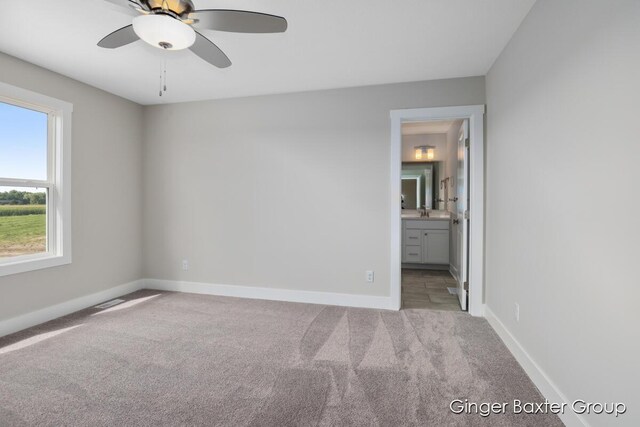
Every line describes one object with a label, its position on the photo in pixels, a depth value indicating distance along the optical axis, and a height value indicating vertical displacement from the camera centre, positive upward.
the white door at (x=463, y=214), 3.30 -0.03
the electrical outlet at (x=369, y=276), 3.48 -0.69
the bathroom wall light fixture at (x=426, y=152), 5.97 +1.11
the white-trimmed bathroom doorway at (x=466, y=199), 3.17 +0.13
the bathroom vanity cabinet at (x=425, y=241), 5.32 -0.48
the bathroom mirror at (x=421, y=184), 6.03 +0.53
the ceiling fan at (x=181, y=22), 1.66 +1.01
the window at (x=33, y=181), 2.82 +0.27
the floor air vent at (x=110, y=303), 3.48 -1.03
